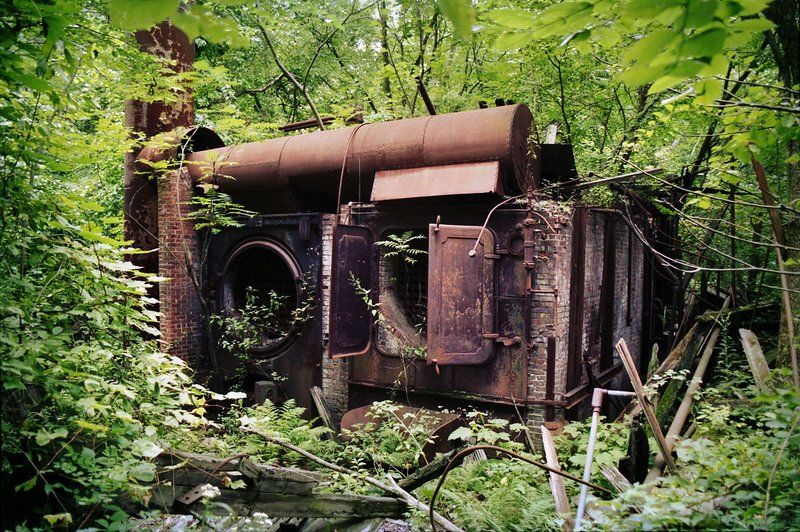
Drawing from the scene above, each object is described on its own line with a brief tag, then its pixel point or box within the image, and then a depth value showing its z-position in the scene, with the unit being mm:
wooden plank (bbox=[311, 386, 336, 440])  6738
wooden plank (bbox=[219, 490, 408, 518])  3340
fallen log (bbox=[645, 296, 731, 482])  3947
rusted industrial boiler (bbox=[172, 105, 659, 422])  5742
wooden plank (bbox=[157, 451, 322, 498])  3066
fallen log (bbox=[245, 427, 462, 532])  3555
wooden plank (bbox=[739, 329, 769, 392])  4855
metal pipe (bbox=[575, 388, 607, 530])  2481
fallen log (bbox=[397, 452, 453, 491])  4336
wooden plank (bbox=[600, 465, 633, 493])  3797
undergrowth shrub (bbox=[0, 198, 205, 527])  2512
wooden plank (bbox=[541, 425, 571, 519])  3310
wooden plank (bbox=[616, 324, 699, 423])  6109
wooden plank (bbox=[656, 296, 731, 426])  5762
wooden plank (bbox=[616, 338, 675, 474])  3568
